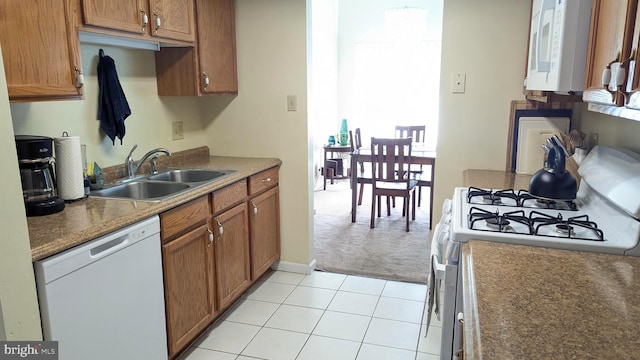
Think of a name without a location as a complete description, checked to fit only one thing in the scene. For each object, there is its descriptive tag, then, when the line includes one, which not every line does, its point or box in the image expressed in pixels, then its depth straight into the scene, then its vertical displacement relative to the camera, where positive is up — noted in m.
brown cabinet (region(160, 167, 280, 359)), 2.06 -0.78
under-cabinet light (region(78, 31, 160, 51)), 2.03 +0.33
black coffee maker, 1.64 -0.25
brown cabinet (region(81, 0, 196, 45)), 1.92 +0.44
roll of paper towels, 1.84 -0.24
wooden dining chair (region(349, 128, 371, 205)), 4.64 -0.71
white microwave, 1.55 +0.23
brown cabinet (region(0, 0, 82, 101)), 1.56 +0.22
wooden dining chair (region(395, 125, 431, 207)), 4.73 -0.35
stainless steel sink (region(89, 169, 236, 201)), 2.30 -0.42
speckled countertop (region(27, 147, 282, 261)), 1.44 -0.41
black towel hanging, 2.32 +0.06
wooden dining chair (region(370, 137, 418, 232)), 4.25 -0.62
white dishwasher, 1.43 -0.68
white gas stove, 1.45 -0.43
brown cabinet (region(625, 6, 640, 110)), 1.10 +0.08
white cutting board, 2.71 -0.17
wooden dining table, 4.22 -0.50
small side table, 5.67 -0.72
